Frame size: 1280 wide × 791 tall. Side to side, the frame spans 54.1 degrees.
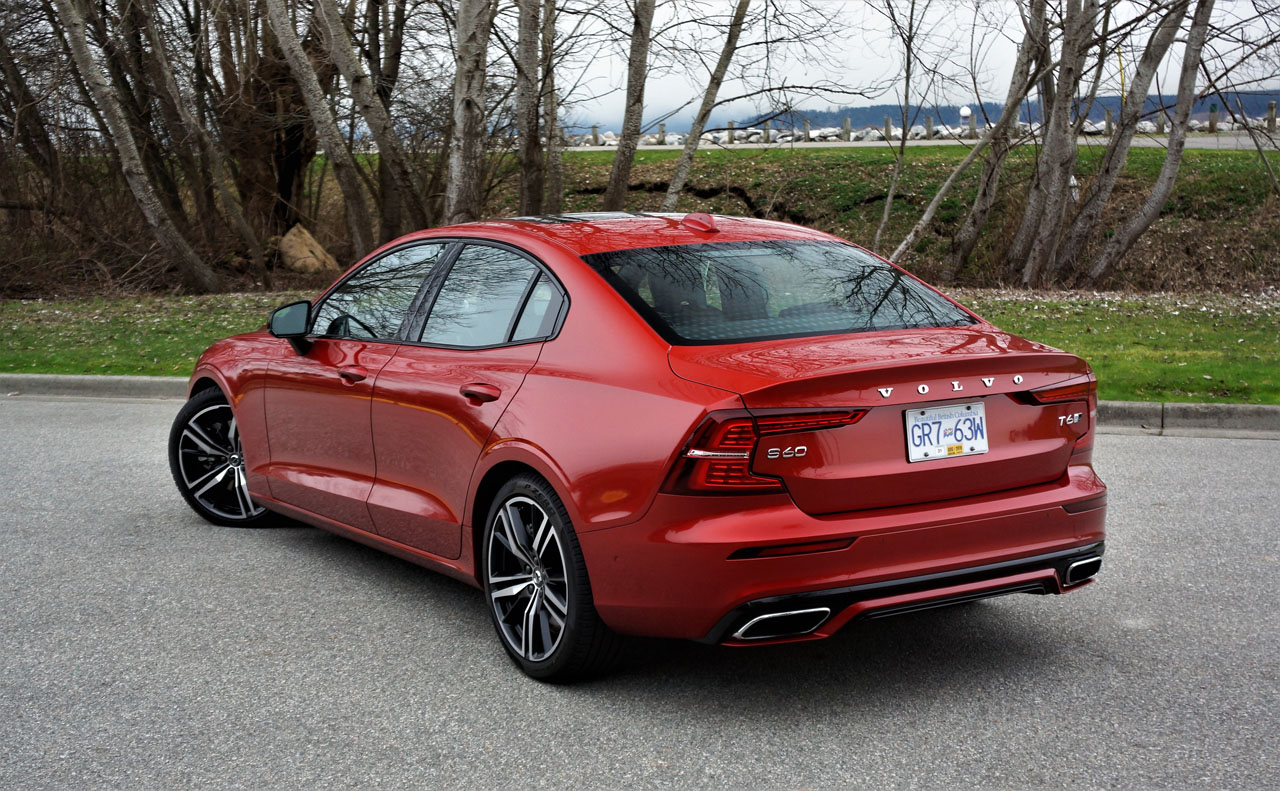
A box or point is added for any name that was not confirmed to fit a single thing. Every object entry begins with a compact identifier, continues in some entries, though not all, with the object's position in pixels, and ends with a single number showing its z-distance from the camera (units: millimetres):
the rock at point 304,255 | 23797
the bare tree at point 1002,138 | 18172
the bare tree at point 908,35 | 17594
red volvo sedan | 3748
